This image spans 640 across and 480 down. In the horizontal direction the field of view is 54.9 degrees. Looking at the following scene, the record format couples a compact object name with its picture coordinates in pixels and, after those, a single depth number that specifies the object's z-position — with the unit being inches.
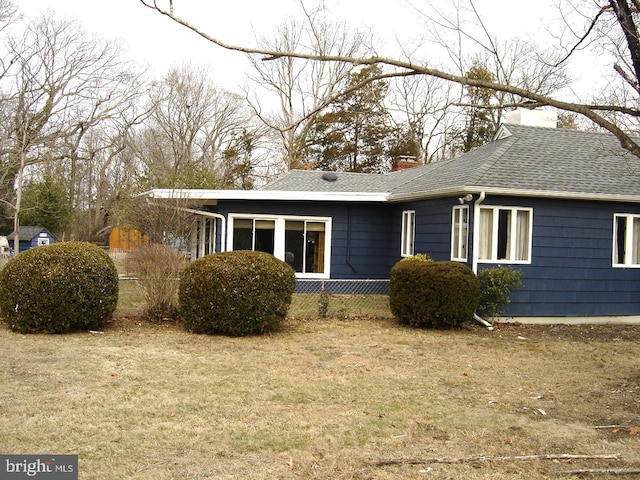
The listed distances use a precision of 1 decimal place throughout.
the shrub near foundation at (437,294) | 420.5
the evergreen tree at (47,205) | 1173.7
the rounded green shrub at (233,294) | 372.5
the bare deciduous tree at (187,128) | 1502.2
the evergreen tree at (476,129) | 1275.8
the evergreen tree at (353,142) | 1382.9
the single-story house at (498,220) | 473.7
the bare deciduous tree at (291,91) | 977.0
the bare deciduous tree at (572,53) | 217.9
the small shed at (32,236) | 1068.5
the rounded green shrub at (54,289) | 359.9
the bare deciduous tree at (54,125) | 1114.7
